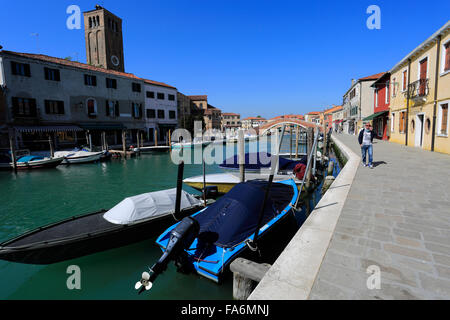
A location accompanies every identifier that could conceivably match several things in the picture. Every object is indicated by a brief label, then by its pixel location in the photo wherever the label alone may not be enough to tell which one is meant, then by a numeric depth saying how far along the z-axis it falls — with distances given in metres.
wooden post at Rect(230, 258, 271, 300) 3.68
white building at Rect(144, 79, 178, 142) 35.94
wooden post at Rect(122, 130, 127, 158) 26.02
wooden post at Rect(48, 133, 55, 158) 20.45
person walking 9.27
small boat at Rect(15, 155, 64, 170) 18.52
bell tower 44.72
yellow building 12.06
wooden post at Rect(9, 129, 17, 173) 17.96
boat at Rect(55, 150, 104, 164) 21.23
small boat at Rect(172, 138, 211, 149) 32.59
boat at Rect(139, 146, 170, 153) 30.43
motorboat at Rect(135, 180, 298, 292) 4.44
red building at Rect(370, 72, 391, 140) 22.05
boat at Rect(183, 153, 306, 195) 10.65
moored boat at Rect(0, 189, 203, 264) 5.26
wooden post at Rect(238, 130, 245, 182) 9.99
